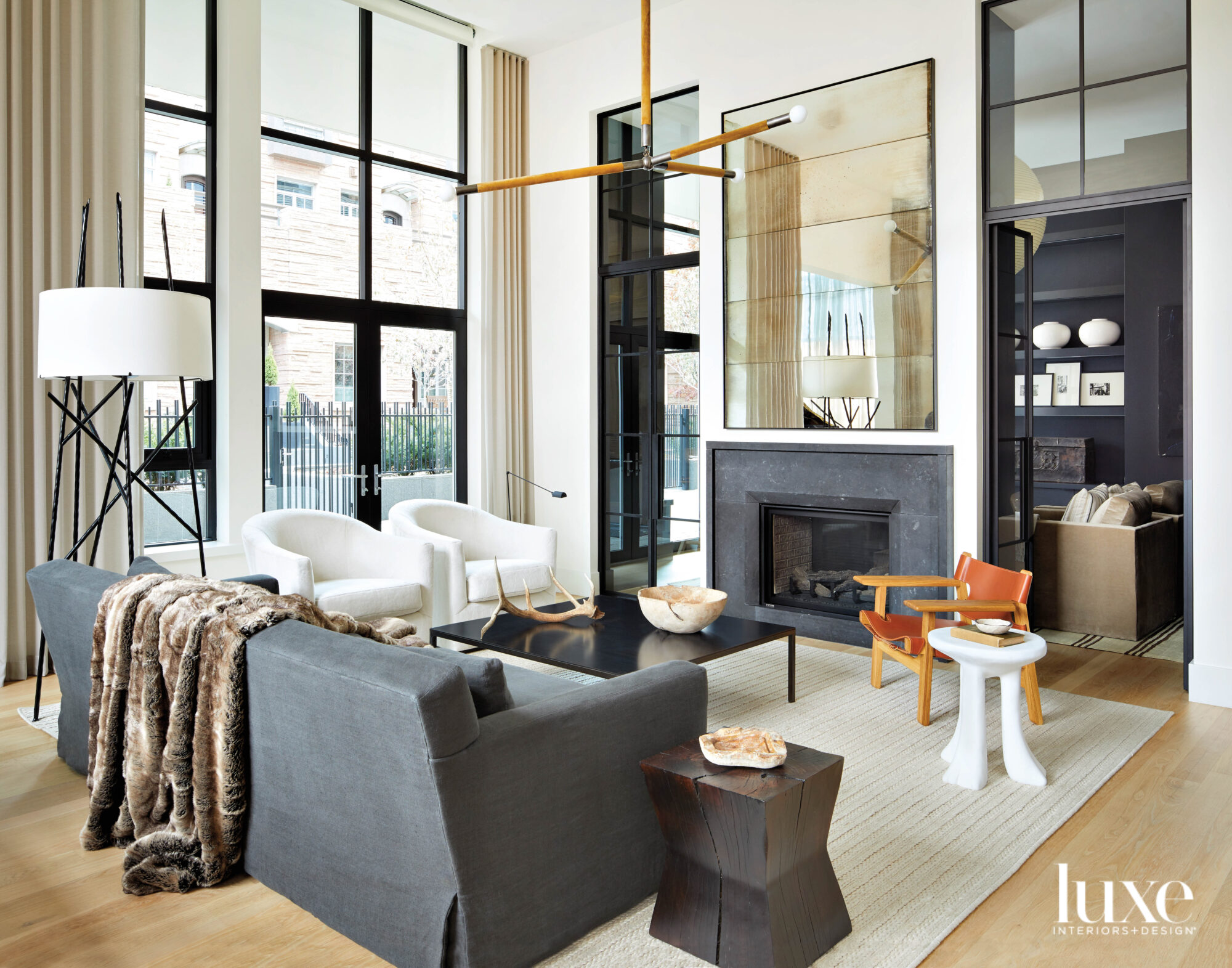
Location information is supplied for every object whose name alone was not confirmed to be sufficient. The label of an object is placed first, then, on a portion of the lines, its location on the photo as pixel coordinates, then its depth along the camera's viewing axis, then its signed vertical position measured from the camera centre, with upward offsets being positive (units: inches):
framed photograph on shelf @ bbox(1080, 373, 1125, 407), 331.9 +29.5
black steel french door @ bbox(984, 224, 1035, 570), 182.2 +13.7
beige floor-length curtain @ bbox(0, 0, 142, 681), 166.7 +52.5
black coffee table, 134.4 -25.9
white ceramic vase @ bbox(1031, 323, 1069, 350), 339.3 +49.9
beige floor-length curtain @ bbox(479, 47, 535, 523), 250.4 +50.3
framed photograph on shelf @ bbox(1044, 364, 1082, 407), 340.2 +32.1
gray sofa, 73.4 -27.6
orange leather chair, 141.9 -22.1
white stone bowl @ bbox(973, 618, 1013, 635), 124.0 -20.5
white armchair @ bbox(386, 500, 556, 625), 190.1 -17.4
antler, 158.2 -23.5
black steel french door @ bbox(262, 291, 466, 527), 216.7 +17.5
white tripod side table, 118.6 -31.7
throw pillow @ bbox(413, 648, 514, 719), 80.0 -18.0
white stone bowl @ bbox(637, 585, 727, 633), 146.3 -21.6
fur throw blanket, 91.0 -24.5
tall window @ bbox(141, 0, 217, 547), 193.2 +60.0
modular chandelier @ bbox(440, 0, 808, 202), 119.4 +44.0
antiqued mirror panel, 186.9 +44.9
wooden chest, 333.7 +4.5
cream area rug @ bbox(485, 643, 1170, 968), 86.4 -40.7
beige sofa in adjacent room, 198.8 -23.0
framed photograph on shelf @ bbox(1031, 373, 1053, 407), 345.4 +30.2
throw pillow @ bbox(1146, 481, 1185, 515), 244.1 -6.7
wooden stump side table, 76.4 -32.9
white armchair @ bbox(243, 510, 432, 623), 165.9 -16.9
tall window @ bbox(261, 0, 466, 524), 215.9 +53.6
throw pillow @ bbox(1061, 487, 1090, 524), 211.0 -8.4
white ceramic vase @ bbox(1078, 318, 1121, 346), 329.7 +49.5
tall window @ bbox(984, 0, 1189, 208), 158.6 +66.9
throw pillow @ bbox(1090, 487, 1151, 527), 202.8 -8.8
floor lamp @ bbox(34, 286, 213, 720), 135.7 +20.9
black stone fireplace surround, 186.4 -5.9
